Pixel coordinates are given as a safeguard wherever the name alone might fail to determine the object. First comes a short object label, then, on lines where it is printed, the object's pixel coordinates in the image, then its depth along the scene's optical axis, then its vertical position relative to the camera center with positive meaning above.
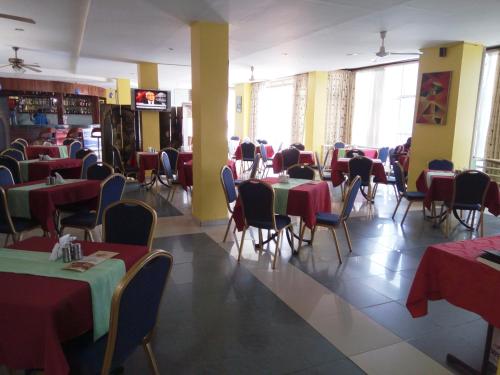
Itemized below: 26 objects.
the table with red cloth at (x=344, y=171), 6.52 -0.80
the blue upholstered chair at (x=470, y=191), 4.62 -0.78
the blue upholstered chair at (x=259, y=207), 3.60 -0.82
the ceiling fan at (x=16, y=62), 7.71 +1.12
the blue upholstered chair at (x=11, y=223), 3.31 -0.98
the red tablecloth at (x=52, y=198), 3.62 -0.79
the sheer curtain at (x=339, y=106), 10.27 +0.51
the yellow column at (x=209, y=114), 4.89 +0.10
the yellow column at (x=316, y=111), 10.11 +0.35
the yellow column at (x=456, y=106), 6.23 +0.37
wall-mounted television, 8.28 +0.46
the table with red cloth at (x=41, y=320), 1.42 -0.78
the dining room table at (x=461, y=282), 1.84 -0.81
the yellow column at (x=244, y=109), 13.95 +0.50
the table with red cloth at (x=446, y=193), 4.80 -0.85
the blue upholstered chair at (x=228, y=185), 4.33 -0.73
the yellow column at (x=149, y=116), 8.70 +0.11
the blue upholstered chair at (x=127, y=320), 1.47 -0.83
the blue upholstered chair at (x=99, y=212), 3.69 -0.89
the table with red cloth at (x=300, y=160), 8.19 -0.78
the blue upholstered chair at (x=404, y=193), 5.32 -0.94
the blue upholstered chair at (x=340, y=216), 3.82 -0.95
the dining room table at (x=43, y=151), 8.17 -0.71
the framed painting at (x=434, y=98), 6.45 +0.49
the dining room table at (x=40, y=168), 5.99 -0.78
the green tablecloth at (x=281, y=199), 3.92 -0.77
